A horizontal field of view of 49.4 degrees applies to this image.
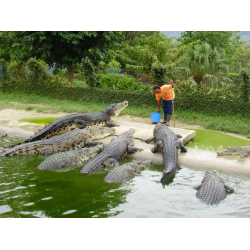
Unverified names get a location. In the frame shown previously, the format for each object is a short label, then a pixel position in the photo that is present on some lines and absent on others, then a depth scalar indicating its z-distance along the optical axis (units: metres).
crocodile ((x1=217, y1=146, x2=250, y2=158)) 5.46
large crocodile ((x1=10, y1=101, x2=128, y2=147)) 7.16
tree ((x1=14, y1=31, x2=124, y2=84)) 14.43
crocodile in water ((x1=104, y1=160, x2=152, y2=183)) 4.68
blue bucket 9.06
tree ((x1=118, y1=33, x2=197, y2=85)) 14.39
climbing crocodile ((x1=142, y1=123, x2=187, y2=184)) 5.01
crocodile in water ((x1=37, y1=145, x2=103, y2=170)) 5.31
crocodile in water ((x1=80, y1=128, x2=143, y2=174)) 5.23
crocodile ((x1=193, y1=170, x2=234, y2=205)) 3.85
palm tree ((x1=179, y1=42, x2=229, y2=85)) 19.31
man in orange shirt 8.74
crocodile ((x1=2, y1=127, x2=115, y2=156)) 6.20
